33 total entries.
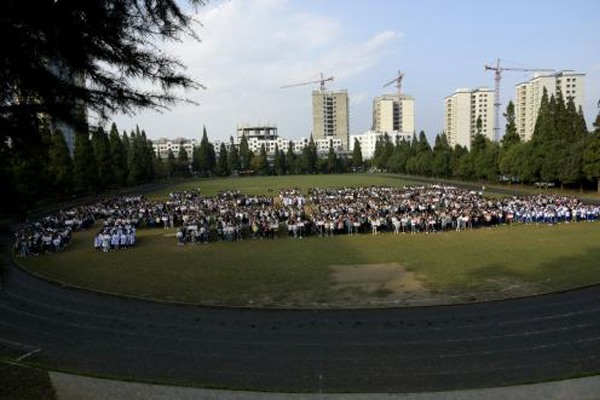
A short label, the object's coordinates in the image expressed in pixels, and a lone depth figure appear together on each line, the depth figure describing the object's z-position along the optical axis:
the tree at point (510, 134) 68.12
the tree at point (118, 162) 67.47
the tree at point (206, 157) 123.94
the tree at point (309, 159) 128.62
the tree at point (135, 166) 79.31
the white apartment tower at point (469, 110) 178.38
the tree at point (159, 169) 103.44
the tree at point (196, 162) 124.25
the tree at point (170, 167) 114.31
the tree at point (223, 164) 122.94
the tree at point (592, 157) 49.65
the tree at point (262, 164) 124.25
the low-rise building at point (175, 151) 191.25
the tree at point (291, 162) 128.88
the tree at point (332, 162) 129.88
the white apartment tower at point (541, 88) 149.00
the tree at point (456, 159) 81.81
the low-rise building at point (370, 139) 192.38
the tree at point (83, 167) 56.25
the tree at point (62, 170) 49.28
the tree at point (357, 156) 133.12
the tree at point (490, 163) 69.50
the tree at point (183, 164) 118.31
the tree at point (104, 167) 61.47
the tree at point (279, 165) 127.88
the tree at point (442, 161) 86.06
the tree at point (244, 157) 129.62
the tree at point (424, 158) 92.25
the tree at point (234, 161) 126.88
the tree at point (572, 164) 51.94
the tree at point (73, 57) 4.11
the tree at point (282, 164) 128.25
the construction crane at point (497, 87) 169.75
